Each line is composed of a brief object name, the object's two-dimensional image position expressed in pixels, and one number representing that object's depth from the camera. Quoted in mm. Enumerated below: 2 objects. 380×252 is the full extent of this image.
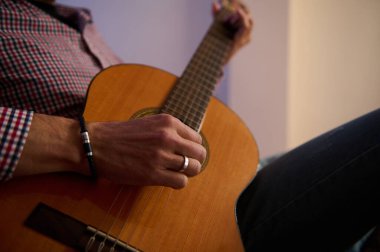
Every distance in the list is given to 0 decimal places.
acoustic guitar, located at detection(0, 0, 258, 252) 357
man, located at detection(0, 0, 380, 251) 400
